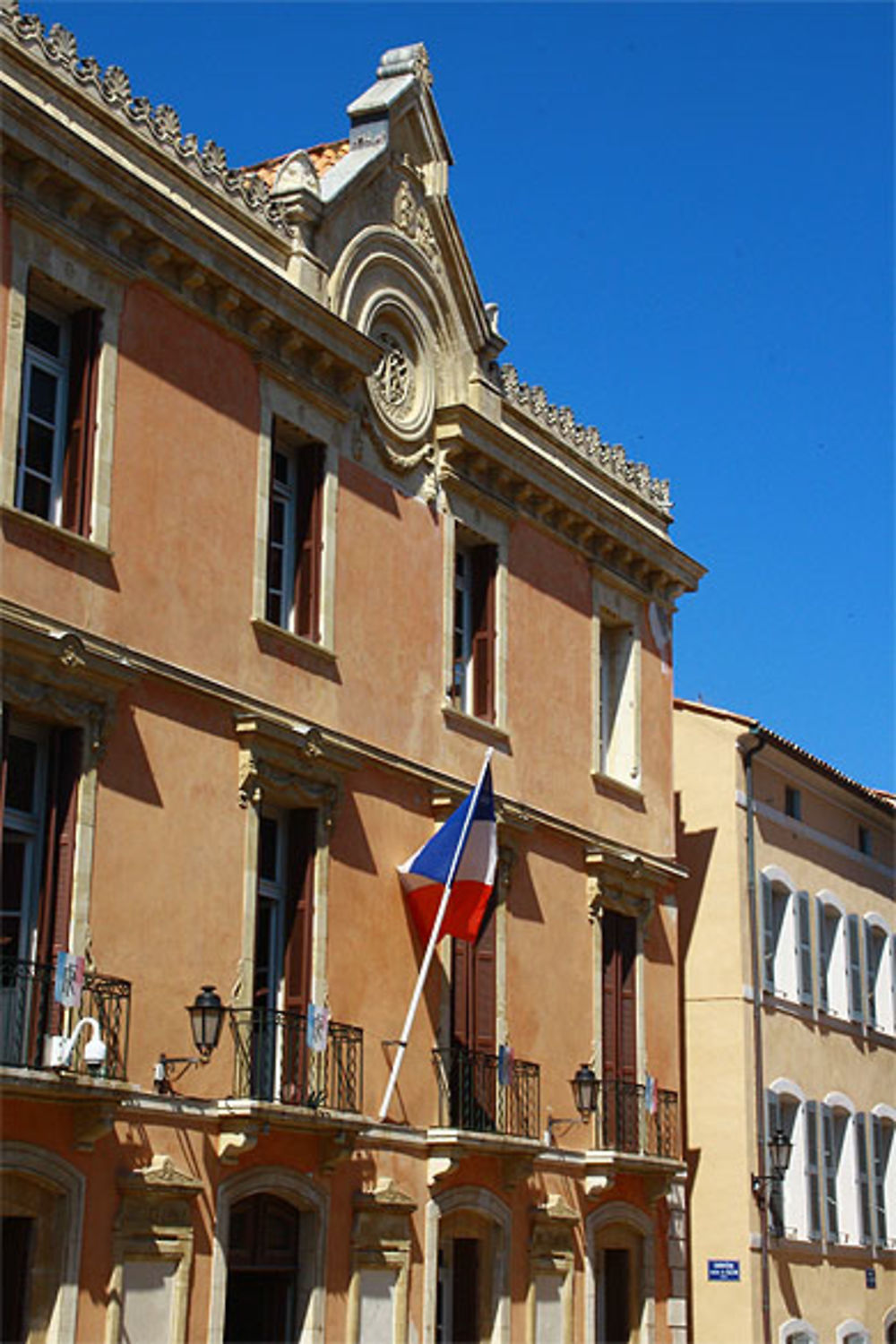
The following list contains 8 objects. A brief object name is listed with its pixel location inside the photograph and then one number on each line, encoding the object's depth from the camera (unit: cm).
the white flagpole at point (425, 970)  1950
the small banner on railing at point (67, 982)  1557
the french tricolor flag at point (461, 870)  2011
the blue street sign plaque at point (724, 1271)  2600
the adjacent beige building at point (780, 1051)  2641
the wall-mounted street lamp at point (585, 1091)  2269
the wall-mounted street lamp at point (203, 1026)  1664
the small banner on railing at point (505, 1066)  2152
